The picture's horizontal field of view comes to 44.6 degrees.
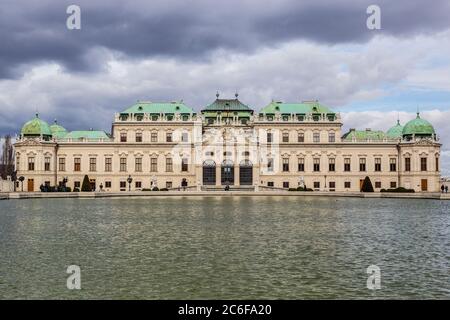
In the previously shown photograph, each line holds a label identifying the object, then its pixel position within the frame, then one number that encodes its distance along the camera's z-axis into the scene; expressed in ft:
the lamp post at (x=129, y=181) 314.14
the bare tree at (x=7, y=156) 413.39
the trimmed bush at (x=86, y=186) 295.89
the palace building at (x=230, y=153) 336.49
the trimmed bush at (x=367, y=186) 290.97
